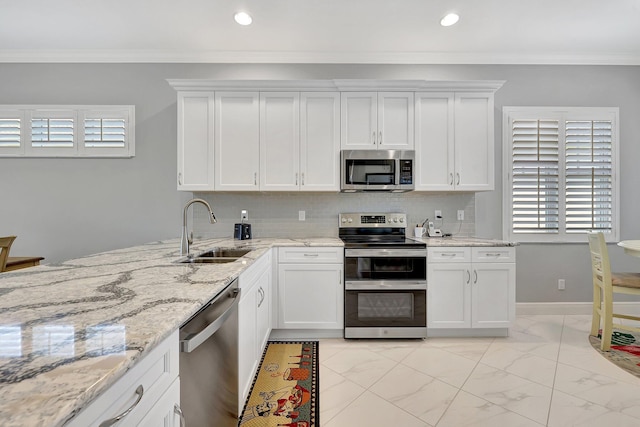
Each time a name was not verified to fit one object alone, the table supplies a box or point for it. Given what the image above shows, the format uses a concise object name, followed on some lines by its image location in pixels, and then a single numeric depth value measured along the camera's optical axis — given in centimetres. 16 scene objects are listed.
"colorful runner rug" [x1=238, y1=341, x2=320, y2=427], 170
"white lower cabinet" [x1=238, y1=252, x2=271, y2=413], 160
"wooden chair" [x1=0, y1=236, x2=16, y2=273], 229
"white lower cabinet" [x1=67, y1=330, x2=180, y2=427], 57
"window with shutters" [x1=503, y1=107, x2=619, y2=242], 328
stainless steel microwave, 293
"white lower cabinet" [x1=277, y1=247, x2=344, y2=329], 269
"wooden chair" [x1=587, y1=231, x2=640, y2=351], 244
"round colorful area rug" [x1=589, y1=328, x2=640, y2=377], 221
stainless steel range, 265
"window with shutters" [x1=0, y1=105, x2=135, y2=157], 319
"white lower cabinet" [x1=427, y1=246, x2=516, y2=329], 269
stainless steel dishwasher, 97
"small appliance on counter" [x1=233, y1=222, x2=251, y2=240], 310
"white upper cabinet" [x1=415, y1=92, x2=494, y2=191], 296
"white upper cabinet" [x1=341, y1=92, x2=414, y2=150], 296
